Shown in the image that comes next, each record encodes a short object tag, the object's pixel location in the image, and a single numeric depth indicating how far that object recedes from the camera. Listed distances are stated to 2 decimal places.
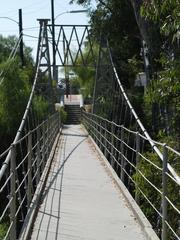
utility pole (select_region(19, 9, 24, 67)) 42.08
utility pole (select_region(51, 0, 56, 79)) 36.40
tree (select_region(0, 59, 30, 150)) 27.30
